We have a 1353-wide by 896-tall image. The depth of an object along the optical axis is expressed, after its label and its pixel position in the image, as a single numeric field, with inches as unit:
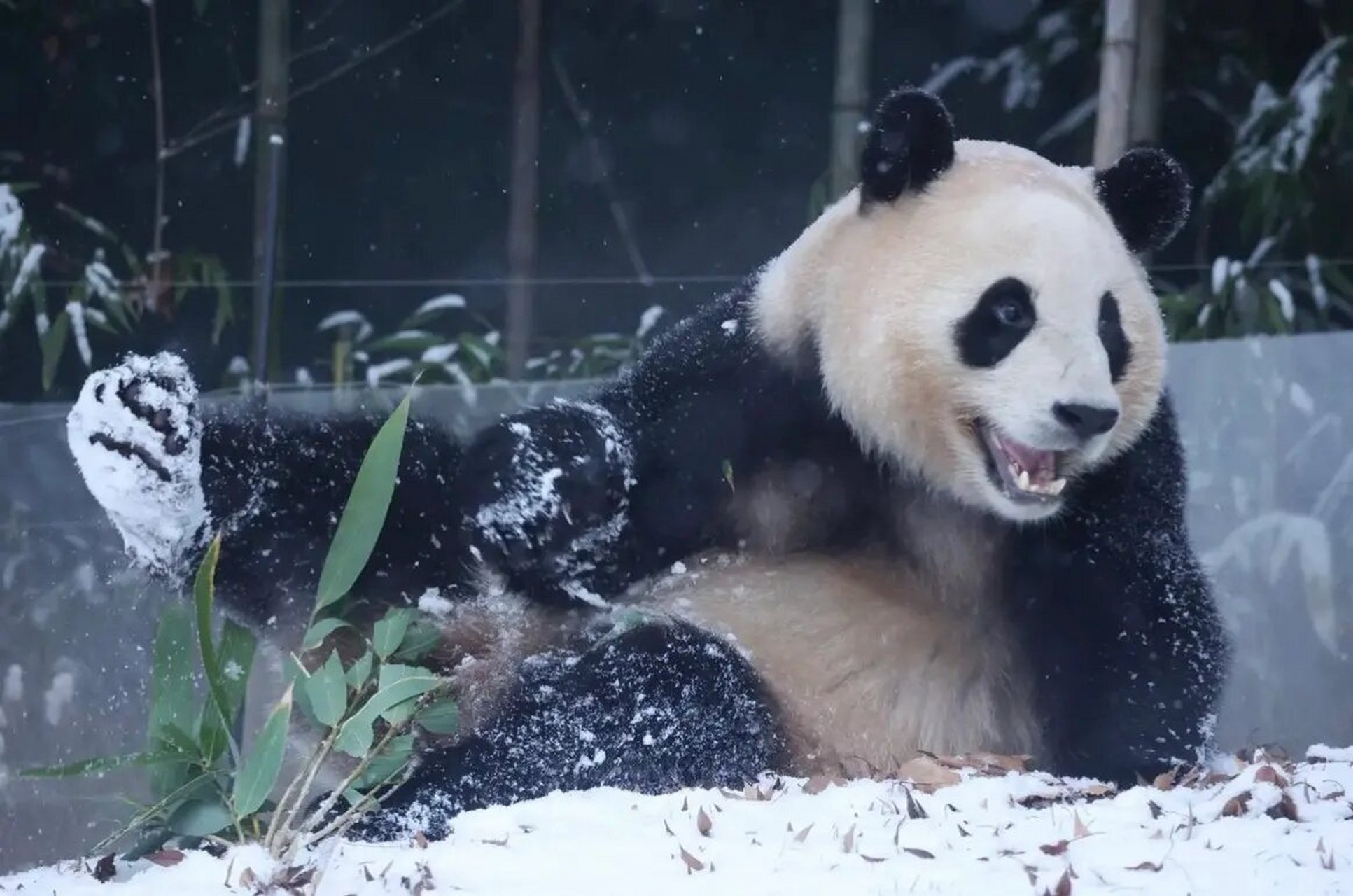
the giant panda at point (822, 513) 249.0
